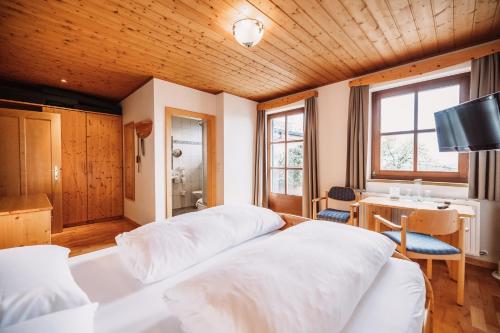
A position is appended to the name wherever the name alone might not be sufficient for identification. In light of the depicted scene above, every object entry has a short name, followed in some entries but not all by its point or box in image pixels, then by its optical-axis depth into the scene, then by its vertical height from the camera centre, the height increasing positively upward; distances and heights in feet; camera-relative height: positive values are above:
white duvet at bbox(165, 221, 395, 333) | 2.06 -1.41
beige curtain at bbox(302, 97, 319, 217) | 11.72 +0.28
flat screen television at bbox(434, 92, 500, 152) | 6.27 +1.15
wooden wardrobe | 12.49 -0.28
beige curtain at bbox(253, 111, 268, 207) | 14.29 -0.32
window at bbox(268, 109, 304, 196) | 13.20 +0.62
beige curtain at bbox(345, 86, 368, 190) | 10.08 +1.13
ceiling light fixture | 6.31 +3.84
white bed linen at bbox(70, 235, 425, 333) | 2.53 -1.93
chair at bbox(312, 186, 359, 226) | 9.10 -2.20
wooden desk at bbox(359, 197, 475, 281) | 7.03 -1.57
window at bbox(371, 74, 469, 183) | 8.54 +1.29
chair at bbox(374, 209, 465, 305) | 5.79 -1.92
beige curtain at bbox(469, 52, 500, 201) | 7.27 +0.11
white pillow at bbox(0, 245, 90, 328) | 2.30 -1.49
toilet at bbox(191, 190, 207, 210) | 15.94 -2.99
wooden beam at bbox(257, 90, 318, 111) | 11.95 +3.68
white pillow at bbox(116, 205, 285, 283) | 3.51 -1.48
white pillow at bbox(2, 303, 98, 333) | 1.98 -1.58
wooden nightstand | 5.89 -1.77
